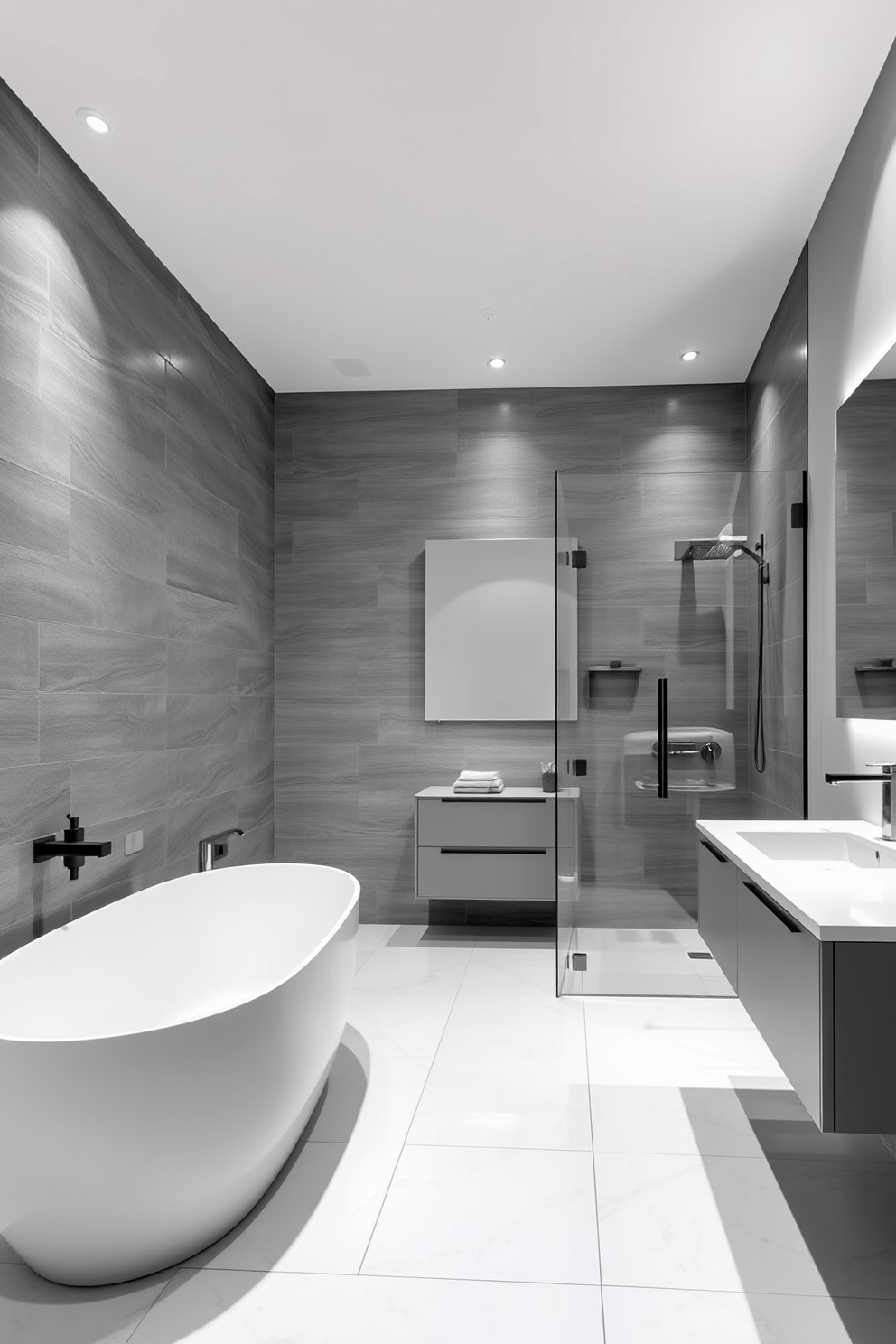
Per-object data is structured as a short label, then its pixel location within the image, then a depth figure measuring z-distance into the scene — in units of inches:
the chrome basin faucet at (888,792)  89.7
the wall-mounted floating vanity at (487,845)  163.9
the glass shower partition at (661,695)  129.7
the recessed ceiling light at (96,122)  99.3
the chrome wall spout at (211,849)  133.5
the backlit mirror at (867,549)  95.4
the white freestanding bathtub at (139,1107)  61.6
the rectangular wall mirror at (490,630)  179.0
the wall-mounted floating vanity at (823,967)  59.8
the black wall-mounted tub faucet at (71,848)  99.6
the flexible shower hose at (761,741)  129.4
